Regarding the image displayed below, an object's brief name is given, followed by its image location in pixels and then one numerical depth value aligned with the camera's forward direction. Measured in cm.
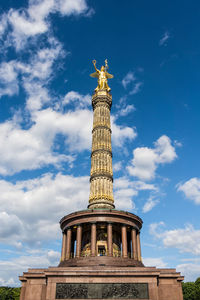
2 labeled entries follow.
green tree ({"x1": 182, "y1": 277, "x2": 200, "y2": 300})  4946
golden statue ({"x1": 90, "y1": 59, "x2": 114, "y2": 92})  3959
